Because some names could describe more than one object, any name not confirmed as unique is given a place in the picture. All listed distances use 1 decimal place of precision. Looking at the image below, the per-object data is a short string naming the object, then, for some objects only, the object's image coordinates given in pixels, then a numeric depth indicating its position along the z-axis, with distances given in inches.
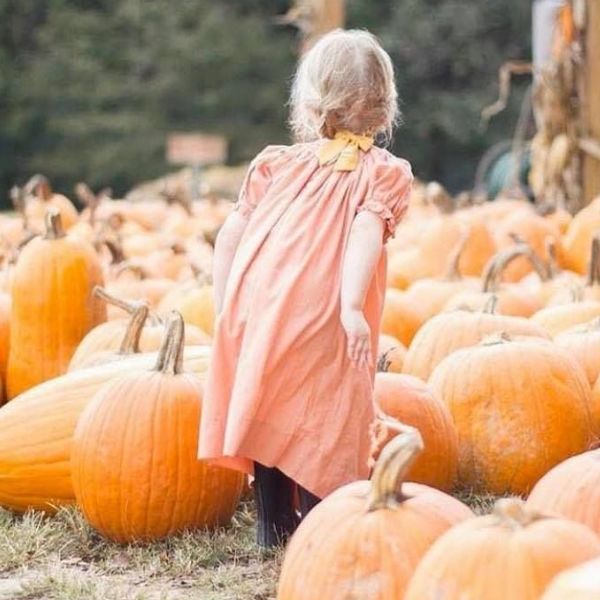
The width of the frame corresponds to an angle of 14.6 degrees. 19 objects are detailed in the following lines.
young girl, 186.3
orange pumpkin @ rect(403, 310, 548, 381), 243.3
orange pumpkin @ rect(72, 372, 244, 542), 199.9
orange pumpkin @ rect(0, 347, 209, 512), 216.5
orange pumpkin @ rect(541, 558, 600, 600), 105.5
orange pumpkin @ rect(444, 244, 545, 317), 275.0
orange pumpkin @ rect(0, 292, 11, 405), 281.7
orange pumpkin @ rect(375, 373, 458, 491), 211.3
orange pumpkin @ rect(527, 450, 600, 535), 154.8
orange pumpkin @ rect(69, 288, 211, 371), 249.8
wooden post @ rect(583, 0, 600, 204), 485.5
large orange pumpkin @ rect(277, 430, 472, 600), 144.3
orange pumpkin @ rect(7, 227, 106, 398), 271.5
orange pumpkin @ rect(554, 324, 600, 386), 242.2
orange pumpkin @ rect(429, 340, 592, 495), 216.9
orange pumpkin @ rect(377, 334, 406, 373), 253.0
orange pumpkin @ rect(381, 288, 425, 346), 292.3
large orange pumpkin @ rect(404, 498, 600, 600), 126.3
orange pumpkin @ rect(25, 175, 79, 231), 476.9
